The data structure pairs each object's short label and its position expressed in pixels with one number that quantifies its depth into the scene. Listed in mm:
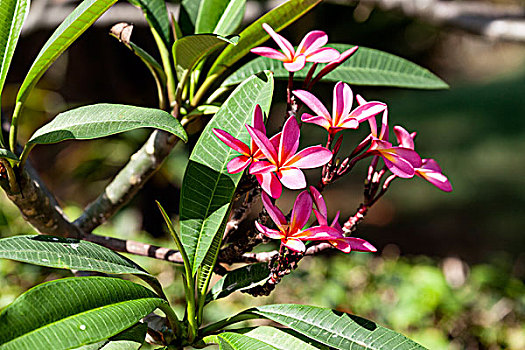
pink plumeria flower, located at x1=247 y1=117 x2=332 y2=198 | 1734
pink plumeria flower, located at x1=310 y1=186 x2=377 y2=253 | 1757
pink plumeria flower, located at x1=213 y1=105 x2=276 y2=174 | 1743
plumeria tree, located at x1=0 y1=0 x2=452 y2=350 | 1715
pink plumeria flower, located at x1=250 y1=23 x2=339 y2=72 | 1797
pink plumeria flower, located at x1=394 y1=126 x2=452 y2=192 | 1810
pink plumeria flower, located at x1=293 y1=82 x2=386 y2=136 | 1765
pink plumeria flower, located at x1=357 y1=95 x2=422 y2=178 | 1764
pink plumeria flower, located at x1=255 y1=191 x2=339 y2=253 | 1745
